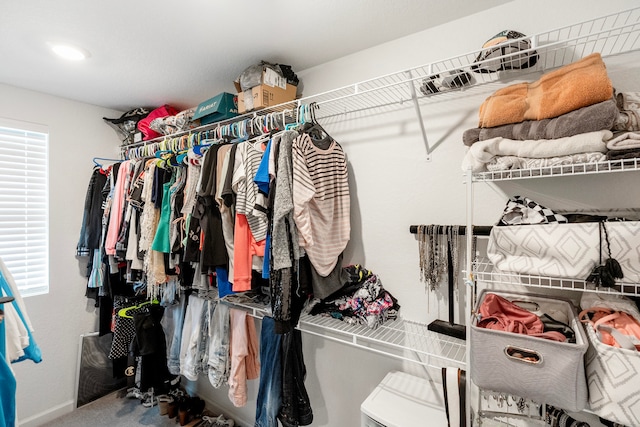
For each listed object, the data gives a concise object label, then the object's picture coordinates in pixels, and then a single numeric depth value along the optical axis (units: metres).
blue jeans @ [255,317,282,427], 1.62
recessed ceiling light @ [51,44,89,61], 1.66
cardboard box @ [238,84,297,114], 1.73
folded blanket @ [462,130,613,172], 0.88
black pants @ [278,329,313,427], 1.57
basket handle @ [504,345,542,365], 0.85
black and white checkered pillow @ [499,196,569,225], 0.97
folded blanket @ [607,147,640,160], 0.82
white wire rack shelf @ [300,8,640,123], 1.11
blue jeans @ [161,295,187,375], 2.21
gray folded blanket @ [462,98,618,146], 0.87
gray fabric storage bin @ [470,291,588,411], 0.80
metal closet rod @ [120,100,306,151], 1.71
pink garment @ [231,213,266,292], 1.51
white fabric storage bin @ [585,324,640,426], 0.75
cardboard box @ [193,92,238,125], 1.97
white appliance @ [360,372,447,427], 1.20
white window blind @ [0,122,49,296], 2.24
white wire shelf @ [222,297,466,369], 1.23
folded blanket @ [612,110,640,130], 0.90
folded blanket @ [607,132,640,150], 0.82
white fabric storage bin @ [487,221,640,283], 0.82
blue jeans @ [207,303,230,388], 1.91
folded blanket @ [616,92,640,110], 0.93
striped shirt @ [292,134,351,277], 1.41
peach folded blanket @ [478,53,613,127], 0.90
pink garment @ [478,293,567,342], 0.96
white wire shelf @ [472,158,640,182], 0.84
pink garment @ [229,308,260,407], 1.83
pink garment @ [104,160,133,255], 2.21
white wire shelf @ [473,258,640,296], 0.84
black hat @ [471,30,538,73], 1.09
